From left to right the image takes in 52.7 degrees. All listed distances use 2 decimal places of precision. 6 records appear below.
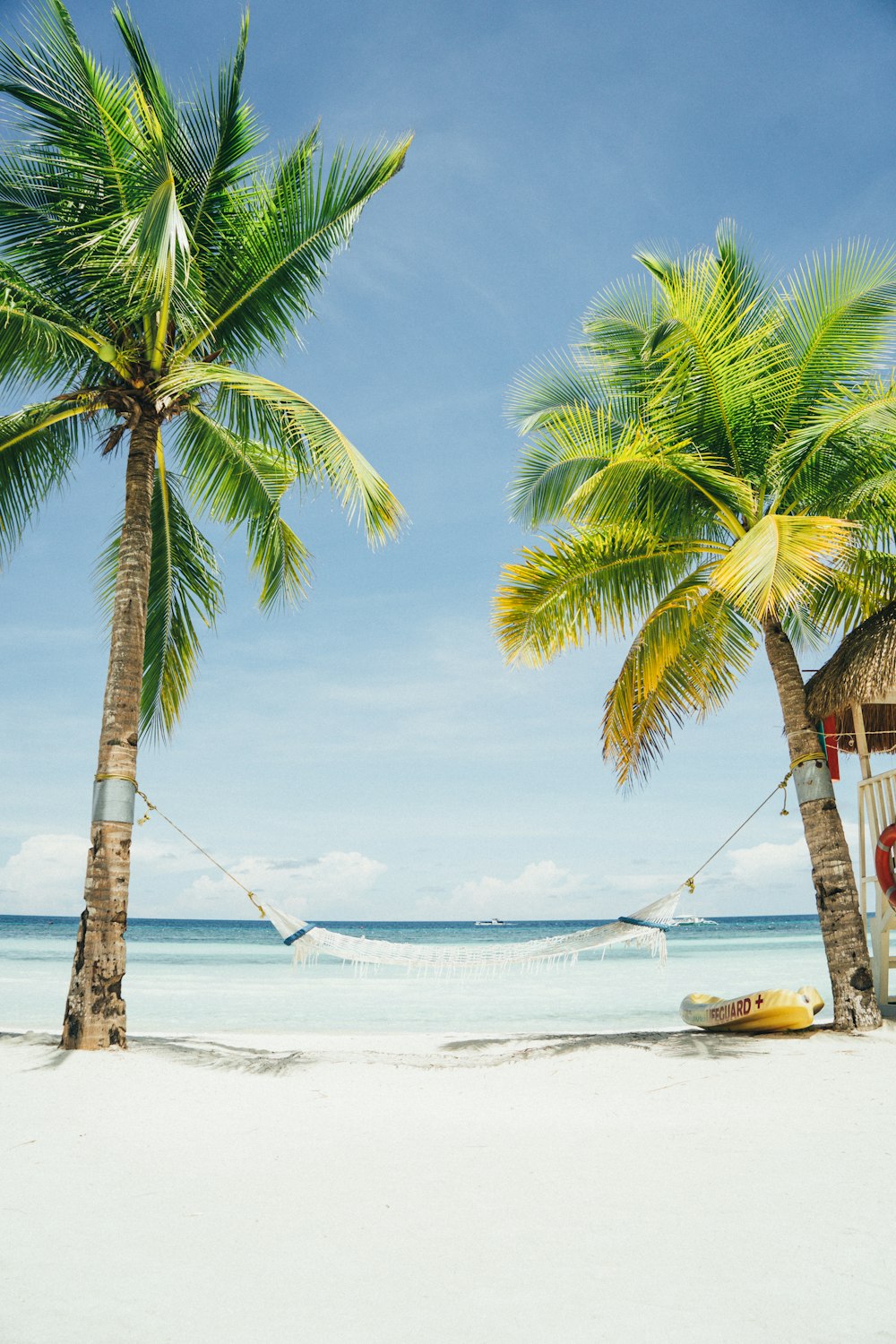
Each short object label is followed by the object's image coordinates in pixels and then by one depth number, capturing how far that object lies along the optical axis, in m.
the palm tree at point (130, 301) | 4.06
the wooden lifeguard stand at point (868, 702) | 4.41
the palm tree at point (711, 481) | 4.33
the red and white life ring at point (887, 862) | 4.63
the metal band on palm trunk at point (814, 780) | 4.51
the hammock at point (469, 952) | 4.59
